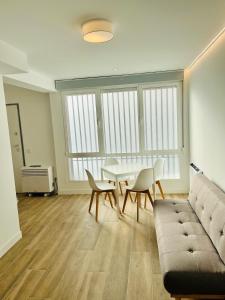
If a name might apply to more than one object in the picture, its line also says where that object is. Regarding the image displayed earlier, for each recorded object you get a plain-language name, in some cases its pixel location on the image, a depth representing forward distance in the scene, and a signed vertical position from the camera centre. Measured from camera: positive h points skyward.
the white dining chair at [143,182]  3.45 -0.91
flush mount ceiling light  2.05 +0.82
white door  5.15 -0.32
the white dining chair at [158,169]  4.06 -0.86
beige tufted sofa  1.68 -1.09
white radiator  4.91 -1.14
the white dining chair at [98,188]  3.65 -1.03
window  4.61 -0.10
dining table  3.62 -0.79
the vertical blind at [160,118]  4.57 +0.04
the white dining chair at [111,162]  4.54 -0.77
